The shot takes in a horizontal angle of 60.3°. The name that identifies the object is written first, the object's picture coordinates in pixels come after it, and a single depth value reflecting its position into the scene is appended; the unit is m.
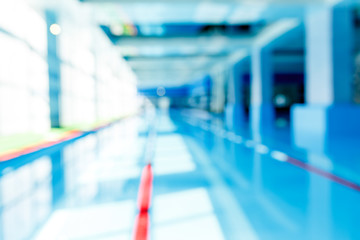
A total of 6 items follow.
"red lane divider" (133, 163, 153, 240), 2.34
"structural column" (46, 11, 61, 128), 10.75
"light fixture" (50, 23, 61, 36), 10.15
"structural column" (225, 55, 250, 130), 20.09
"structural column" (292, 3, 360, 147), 8.58
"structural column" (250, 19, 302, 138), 12.67
